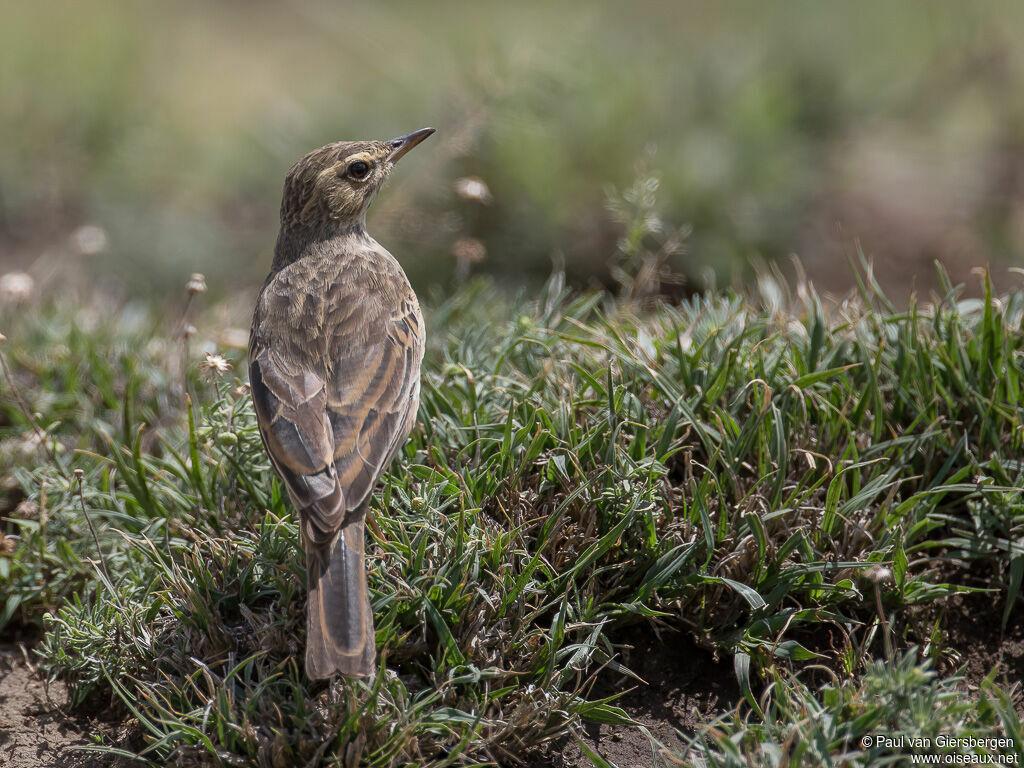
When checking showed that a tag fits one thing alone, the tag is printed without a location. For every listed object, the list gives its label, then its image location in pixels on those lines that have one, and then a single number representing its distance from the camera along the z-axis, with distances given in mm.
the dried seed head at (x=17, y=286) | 8703
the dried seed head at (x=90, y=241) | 9893
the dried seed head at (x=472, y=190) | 8742
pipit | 5770
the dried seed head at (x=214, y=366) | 6945
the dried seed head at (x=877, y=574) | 5475
